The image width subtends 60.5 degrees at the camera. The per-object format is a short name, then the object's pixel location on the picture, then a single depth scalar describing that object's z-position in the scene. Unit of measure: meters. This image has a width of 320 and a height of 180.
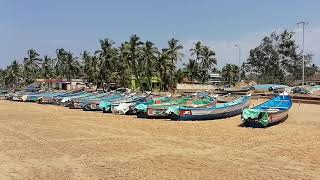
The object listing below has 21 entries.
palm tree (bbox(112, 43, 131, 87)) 47.43
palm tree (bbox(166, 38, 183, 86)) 46.04
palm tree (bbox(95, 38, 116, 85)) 49.35
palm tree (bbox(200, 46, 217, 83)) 51.85
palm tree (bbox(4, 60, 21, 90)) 75.71
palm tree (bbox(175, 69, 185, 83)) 50.91
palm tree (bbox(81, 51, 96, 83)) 54.04
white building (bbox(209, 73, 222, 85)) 88.02
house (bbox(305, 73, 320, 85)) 53.40
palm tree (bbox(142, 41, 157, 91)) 44.73
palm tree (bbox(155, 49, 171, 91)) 44.55
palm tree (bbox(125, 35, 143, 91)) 44.03
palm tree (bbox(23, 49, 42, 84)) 68.67
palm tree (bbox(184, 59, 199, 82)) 52.33
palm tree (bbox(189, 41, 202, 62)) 51.88
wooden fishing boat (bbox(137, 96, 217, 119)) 17.92
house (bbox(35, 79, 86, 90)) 56.58
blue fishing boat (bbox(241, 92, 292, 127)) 14.00
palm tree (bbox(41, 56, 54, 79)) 70.56
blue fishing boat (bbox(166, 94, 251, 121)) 16.79
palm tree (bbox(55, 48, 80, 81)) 66.16
